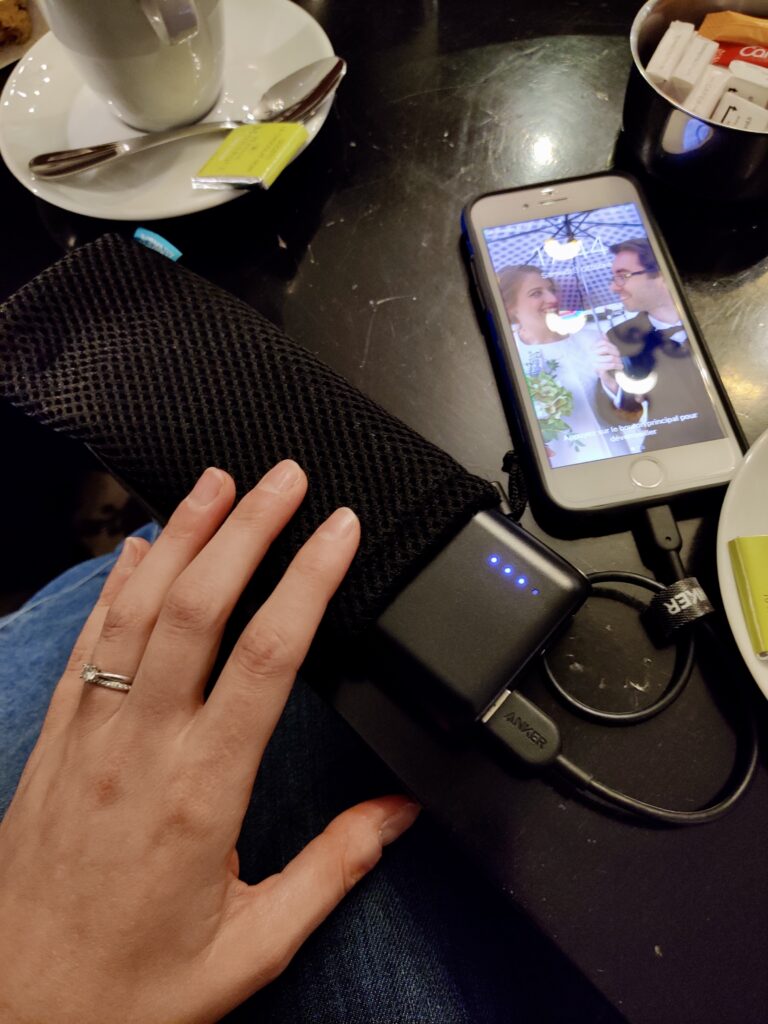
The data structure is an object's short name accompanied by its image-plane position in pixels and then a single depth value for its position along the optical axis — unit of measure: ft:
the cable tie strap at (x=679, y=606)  1.19
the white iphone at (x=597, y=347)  1.35
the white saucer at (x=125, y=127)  1.62
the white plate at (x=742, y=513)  1.13
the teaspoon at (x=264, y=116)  1.63
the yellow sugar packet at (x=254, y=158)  1.56
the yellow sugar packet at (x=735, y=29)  1.53
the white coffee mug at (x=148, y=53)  1.37
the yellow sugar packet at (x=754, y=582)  1.10
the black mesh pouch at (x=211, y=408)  1.16
